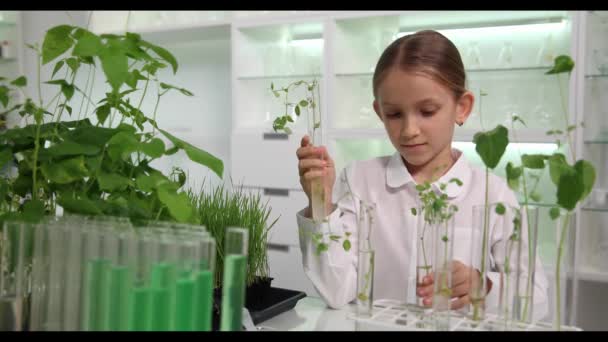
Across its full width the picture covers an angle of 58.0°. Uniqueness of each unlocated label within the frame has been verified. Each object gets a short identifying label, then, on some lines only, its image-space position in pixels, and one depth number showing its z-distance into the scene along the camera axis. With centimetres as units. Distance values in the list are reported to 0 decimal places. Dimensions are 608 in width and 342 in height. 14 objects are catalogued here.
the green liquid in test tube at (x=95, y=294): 66
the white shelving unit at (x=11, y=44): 392
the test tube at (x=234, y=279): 66
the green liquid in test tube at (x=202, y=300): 63
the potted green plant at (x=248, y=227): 100
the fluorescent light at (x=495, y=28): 261
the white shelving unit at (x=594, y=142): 245
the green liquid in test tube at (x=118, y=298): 64
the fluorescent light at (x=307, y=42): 325
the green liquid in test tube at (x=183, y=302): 61
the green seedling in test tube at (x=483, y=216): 71
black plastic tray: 91
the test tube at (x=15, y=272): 73
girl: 100
